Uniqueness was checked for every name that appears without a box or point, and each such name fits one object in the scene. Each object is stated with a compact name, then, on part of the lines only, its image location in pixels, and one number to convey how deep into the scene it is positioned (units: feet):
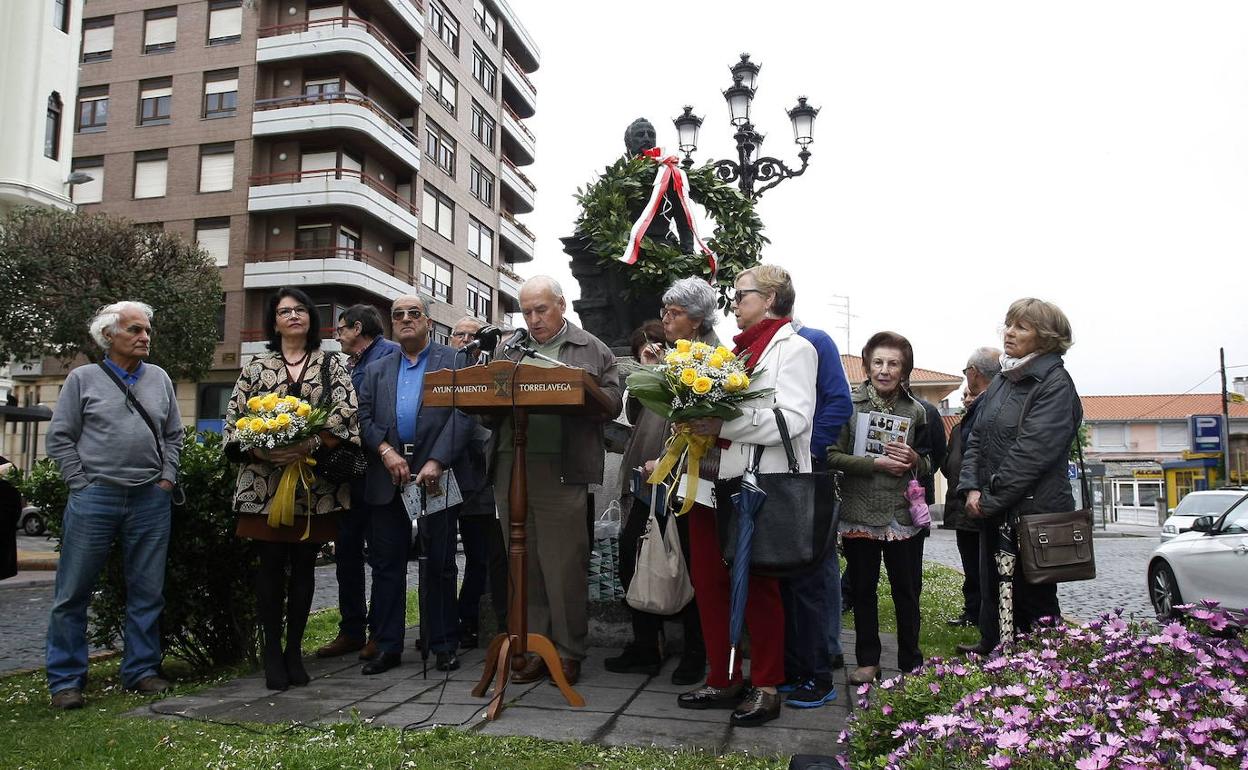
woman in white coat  13.64
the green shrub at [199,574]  16.83
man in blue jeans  15.84
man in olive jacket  15.96
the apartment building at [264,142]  112.37
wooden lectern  14.29
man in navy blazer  17.04
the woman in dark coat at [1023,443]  15.34
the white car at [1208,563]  26.48
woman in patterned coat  16.05
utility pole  113.80
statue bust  27.35
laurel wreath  26.17
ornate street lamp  39.27
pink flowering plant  7.61
